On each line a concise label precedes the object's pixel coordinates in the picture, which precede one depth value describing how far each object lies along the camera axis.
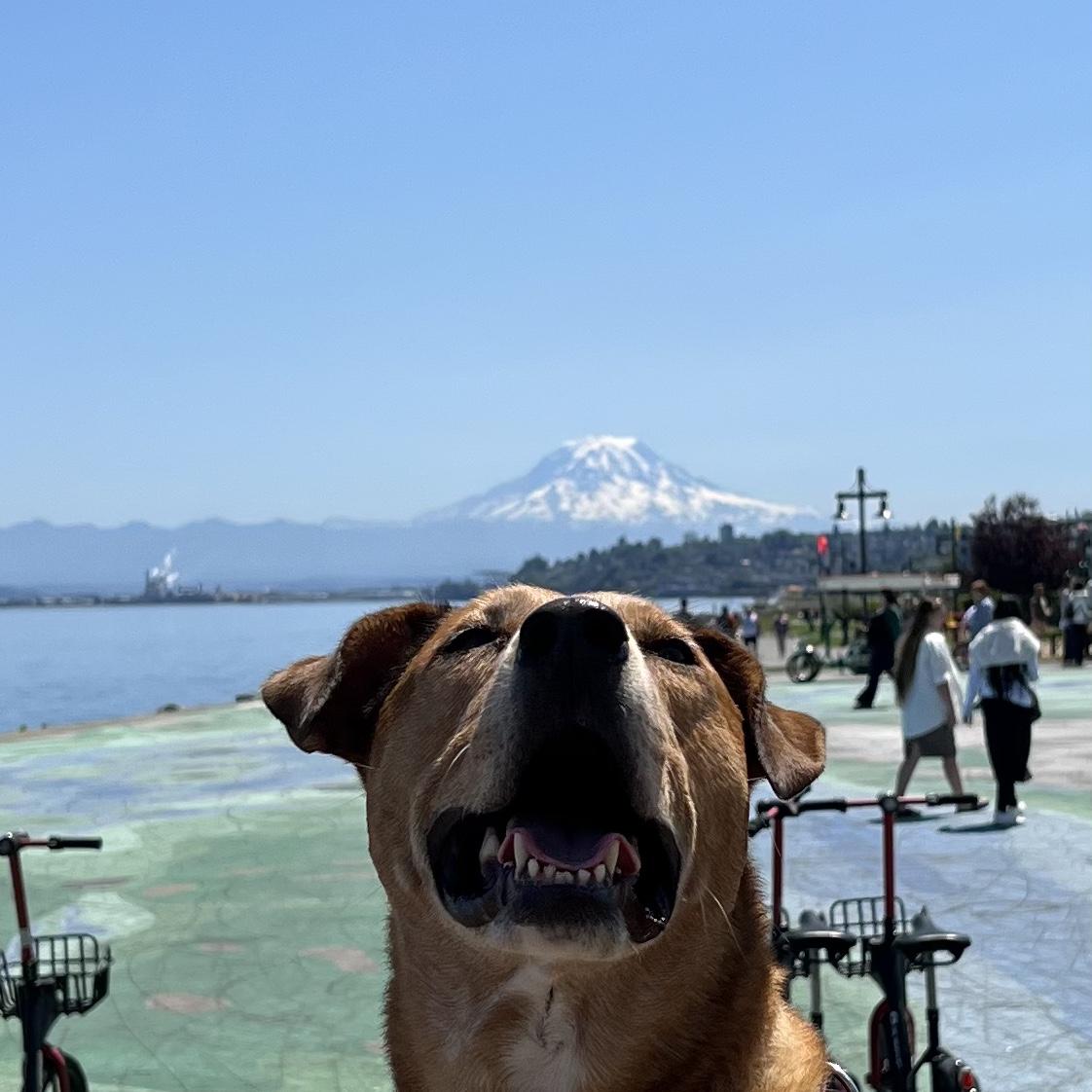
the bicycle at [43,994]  5.12
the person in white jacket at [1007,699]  11.84
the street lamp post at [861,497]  43.03
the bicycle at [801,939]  5.00
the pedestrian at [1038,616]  36.88
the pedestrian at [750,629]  32.69
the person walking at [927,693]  12.10
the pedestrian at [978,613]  18.41
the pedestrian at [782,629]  40.88
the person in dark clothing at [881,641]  21.75
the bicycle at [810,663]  28.58
